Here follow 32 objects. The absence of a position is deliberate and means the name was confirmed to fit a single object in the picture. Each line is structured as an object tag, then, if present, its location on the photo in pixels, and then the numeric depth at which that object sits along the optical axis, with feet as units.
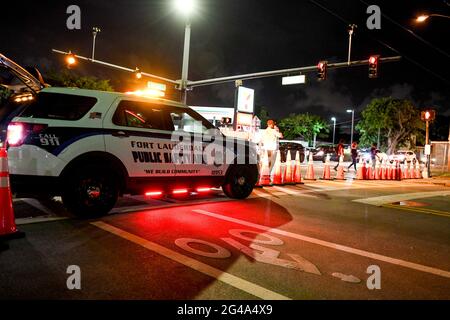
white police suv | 16.78
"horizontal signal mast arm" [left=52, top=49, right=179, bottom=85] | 68.77
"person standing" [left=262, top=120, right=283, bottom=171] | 37.58
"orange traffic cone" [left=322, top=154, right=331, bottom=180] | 48.65
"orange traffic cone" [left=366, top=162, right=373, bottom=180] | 56.13
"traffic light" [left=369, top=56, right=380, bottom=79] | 56.13
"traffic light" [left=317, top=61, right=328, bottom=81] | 60.18
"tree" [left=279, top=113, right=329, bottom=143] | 266.16
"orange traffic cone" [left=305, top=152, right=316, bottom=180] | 46.92
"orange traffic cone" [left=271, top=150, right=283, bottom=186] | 38.34
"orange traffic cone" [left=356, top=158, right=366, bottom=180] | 55.06
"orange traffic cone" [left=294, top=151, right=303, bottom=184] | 40.34
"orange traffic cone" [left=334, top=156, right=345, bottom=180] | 50.05
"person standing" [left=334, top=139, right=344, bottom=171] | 63.98
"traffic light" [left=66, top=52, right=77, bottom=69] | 65.82
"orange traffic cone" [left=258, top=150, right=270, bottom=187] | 36.42
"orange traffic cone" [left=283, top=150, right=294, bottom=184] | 39.75
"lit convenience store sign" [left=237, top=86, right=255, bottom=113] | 48.05
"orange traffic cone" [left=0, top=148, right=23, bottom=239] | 14.84
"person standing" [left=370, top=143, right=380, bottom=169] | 68.74
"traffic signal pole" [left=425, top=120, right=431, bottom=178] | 70.59
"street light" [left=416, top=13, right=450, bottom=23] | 55.64
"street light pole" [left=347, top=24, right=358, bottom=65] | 59.24
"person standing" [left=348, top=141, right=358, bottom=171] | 65.57
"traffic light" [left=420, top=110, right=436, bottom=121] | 66.33
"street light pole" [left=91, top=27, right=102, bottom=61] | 76.82
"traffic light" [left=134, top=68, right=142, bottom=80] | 71.05
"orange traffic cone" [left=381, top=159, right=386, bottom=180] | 58.13
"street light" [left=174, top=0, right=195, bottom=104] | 59.36
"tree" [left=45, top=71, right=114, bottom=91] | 143.43
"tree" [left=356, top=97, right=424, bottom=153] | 167.57
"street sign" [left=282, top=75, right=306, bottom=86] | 63.93
